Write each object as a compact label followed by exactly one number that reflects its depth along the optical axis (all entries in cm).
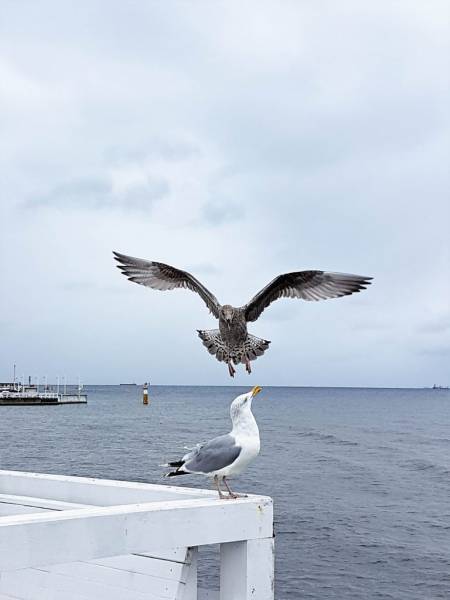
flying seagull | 366
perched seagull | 373
